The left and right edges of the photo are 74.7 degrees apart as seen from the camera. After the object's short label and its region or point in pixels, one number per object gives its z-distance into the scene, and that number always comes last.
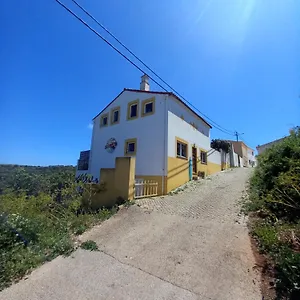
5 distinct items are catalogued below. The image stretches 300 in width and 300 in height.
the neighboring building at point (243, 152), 35.47
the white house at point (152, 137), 12.47
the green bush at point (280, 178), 5.08
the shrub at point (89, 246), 5.22
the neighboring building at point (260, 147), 28.31
